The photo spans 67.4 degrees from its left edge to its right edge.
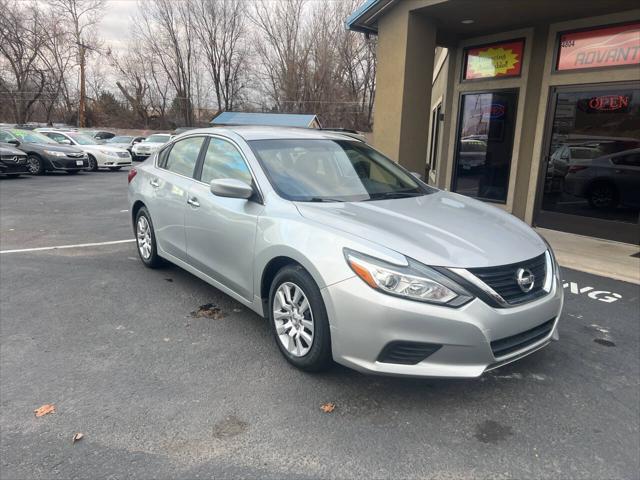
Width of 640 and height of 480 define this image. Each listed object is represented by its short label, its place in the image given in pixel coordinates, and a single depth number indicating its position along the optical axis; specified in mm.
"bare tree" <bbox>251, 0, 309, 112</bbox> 38688
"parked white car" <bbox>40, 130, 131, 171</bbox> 18969
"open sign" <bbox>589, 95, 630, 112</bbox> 7352
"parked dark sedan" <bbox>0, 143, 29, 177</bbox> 14103
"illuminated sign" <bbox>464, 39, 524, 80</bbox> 8727
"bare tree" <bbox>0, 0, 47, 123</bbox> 36062
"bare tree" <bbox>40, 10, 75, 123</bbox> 38781
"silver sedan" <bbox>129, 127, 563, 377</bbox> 2684
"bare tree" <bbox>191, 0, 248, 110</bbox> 42562
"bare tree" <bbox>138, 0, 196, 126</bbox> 43469
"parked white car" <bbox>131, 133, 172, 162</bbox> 25844
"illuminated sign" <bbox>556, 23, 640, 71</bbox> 7125
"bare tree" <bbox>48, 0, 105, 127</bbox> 39406
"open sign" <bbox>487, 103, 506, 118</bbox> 9164
